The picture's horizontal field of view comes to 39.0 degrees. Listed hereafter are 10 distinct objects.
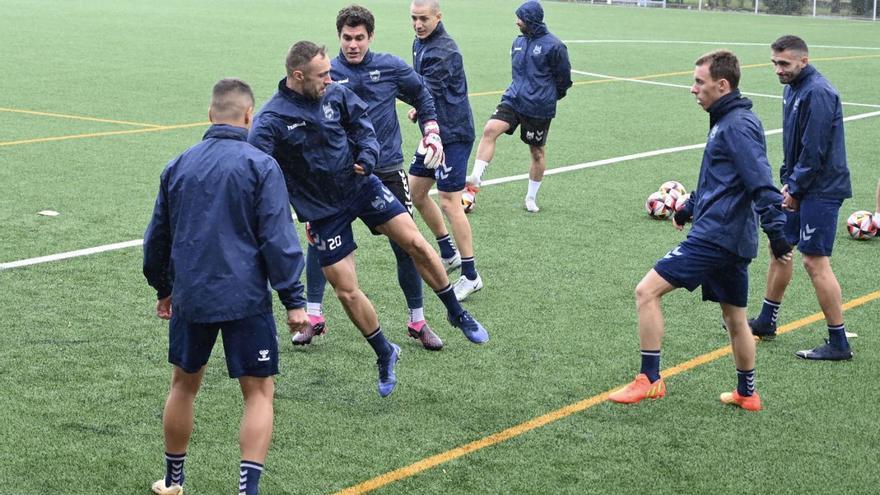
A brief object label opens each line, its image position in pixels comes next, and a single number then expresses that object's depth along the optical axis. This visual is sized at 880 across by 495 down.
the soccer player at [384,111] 8.75
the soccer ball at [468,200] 13.15
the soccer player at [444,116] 10.45
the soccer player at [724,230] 7.11
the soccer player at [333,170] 7.34
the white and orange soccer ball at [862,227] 12.27
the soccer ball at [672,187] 13.15
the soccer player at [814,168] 8.29
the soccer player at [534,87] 13.66
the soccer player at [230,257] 5.60
